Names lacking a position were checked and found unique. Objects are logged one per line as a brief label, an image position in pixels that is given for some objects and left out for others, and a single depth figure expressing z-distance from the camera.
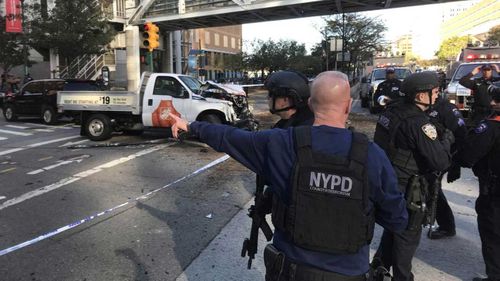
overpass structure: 27.57
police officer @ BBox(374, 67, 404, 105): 11.47
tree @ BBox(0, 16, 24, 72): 29.02
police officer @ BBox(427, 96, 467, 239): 4.34
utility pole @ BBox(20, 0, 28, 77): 27.80
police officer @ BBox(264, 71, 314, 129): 2.82
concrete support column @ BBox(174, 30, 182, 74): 44.68
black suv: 17.23
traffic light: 15.64
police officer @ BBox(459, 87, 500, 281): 3.54
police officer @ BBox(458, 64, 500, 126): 7.13
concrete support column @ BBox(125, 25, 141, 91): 33.38
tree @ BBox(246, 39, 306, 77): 61.31
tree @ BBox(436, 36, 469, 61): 96.35
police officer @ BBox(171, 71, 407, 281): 1.98
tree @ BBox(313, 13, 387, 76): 44.03
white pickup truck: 12.13
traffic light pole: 16.83
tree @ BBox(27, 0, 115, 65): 26.52
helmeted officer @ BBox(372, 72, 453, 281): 3.34
